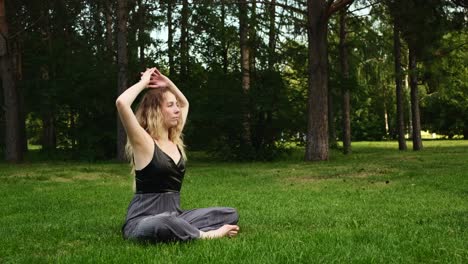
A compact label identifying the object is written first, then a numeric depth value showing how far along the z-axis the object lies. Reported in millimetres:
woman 5438
